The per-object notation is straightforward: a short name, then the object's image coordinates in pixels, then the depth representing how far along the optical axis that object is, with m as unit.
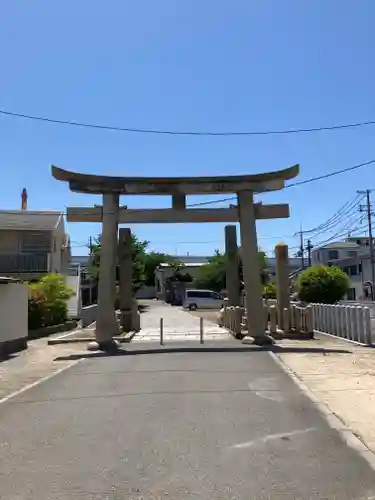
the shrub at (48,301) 26.41
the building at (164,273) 86.19
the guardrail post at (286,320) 24.02
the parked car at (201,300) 62.59
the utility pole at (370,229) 56.56
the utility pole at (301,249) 87.75
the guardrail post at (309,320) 23.23
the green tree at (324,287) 32.31
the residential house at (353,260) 64.69
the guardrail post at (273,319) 24.41
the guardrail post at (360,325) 20.69
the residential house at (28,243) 41.38
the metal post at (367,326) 20.19
